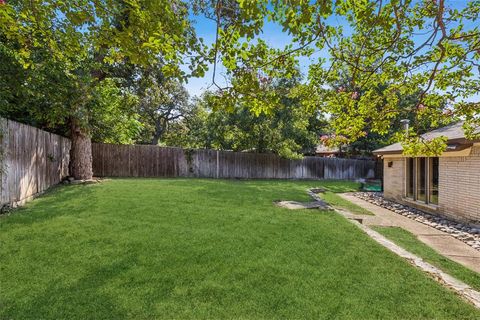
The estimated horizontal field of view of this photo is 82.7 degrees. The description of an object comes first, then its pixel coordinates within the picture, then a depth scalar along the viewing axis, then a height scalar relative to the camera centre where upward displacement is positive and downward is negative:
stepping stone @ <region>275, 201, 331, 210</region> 7.22 -1.18
